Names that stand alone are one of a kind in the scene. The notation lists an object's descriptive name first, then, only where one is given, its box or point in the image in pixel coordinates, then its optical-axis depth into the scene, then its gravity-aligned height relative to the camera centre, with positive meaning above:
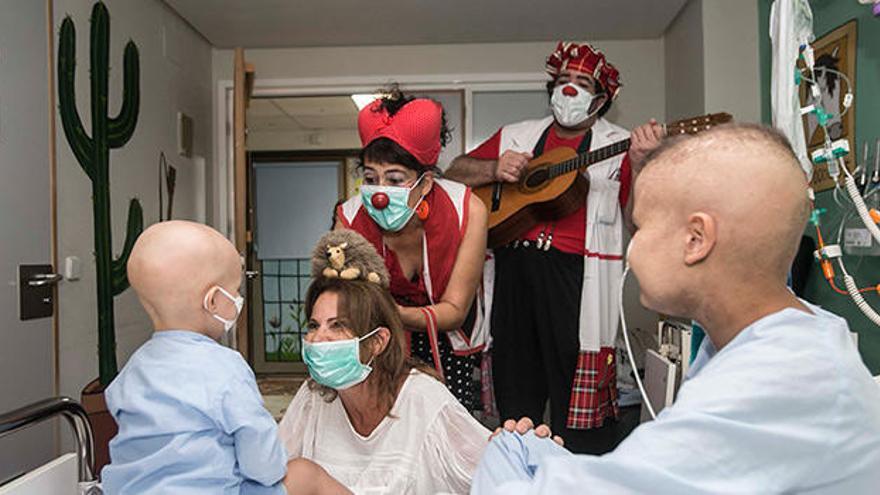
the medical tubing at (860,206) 1.62 +0.08
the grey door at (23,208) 2.13 +0.13
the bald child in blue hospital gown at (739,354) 0.57 -0.11
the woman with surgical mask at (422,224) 1.83 +0.05
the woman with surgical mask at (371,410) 1.41 -0.41
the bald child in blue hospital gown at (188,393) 1.00 -0.25
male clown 2.38 -0.20
